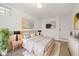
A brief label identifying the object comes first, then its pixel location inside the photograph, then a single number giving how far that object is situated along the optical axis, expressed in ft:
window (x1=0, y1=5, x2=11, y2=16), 9.72
